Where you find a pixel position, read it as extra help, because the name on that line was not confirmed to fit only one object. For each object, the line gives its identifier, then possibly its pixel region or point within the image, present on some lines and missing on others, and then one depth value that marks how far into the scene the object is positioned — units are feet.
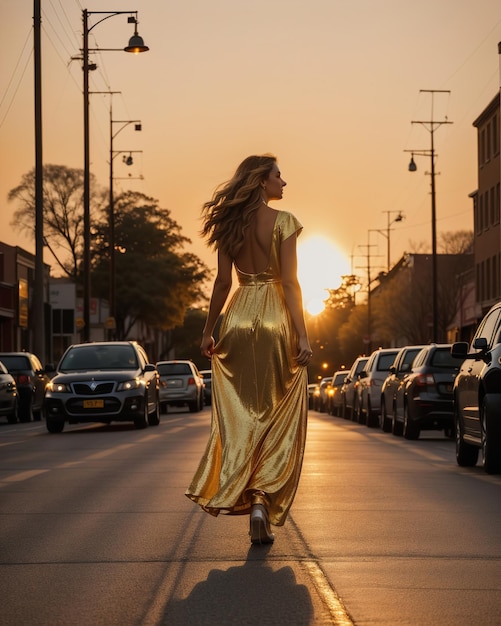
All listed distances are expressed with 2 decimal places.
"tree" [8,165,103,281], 316.19
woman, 27.17
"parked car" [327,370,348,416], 147.61
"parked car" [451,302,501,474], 44.86
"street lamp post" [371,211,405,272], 361.92
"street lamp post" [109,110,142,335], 221.48
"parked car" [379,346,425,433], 83.46
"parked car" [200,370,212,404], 213.25
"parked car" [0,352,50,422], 108.06
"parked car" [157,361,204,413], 145.79
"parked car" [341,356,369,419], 115.75
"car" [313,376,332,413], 184.31
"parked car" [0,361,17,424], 98.37
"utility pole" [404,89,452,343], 207.51
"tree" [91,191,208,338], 286.87
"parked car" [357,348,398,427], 99.09
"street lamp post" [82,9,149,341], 165.78
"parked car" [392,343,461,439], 73.82
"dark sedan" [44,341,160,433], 82.74
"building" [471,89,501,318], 236.84
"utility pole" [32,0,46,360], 138.82
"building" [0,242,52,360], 228.43
